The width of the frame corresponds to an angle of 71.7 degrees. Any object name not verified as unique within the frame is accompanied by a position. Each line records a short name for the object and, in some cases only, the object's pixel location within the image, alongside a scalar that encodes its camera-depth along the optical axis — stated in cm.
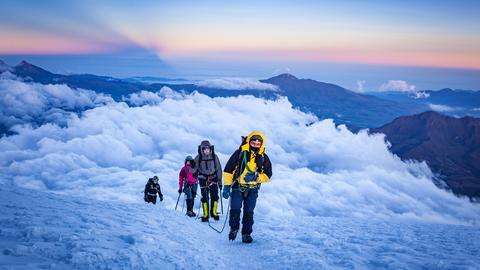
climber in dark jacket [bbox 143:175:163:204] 1753
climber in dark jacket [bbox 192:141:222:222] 1202
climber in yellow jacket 869
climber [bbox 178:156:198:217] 1349
